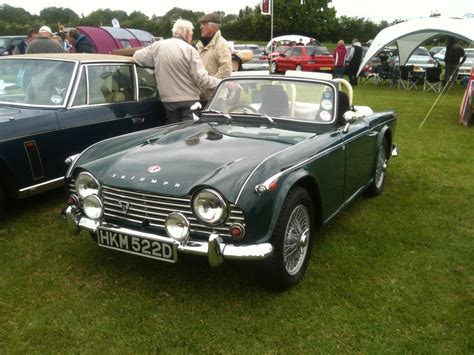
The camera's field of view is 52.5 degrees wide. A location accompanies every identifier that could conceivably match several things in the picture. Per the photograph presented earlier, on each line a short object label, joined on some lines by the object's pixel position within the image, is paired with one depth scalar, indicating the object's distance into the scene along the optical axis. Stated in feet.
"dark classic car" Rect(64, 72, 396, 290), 9.80
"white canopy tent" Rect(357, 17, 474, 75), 46.29
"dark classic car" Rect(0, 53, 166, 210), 14.48
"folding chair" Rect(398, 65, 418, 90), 59.26
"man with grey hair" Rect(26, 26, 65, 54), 24.41
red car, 80.28
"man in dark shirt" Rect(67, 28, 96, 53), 31.96
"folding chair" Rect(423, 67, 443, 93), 57.52
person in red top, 60.59
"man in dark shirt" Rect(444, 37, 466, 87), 53.83
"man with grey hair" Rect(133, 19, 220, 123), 18.37
